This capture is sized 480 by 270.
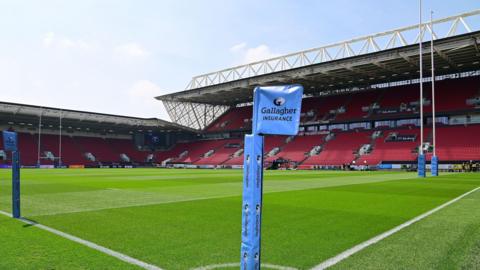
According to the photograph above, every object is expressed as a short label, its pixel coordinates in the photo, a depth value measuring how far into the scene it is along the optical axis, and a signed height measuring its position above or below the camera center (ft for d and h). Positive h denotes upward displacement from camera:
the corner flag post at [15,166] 30.83 -1.75
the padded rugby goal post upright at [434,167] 112.13 -5.88
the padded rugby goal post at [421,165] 102.53 -4.80
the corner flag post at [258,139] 13.42 +0.28
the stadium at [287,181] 20.72 -5.77
